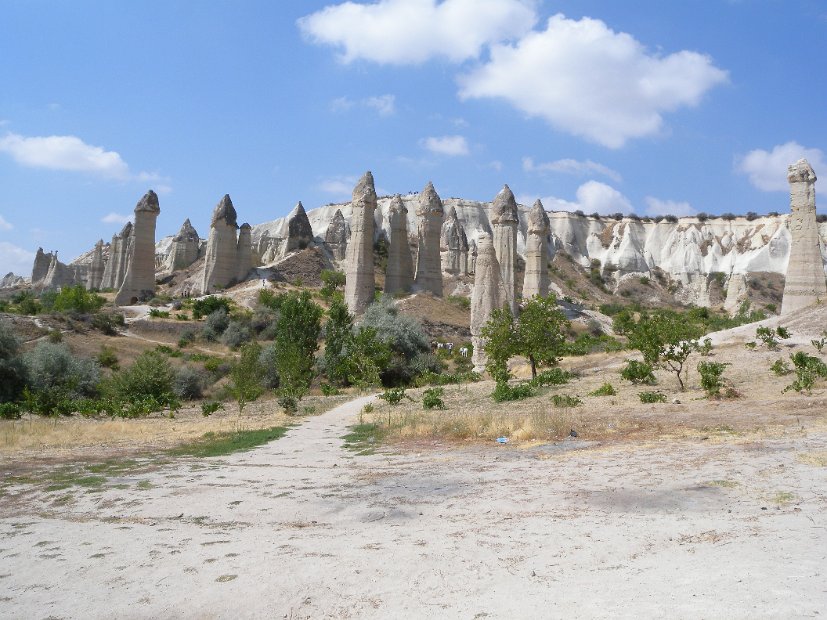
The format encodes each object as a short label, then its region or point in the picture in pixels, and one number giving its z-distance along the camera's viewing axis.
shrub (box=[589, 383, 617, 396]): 18.00
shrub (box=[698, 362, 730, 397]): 15.66
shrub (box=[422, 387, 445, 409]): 17.86
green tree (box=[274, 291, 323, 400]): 25.03
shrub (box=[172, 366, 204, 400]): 27.96
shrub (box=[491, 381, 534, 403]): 18.66
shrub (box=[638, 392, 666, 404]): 15.77
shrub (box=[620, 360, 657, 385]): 19.23
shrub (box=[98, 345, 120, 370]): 32.91
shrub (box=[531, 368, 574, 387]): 21.25
